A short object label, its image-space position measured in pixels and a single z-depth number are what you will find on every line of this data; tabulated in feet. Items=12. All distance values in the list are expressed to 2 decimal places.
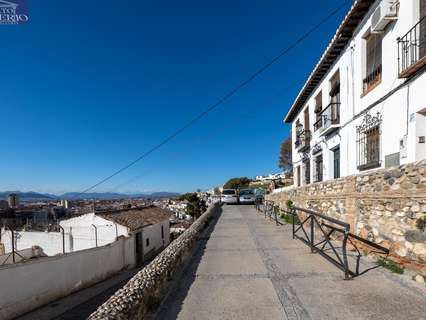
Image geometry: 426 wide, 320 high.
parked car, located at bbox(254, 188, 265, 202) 98.73
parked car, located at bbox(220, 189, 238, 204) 98.58
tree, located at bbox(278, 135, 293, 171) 141.49
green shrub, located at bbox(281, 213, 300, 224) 47.69
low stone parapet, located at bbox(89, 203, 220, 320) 11.70
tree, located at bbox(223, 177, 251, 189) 204.59
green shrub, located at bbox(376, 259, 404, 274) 18.64
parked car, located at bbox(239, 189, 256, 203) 97.35
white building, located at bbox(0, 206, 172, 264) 78.28
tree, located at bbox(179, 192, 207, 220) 120.26
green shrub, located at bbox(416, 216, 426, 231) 16.50
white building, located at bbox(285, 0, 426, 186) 23.84
